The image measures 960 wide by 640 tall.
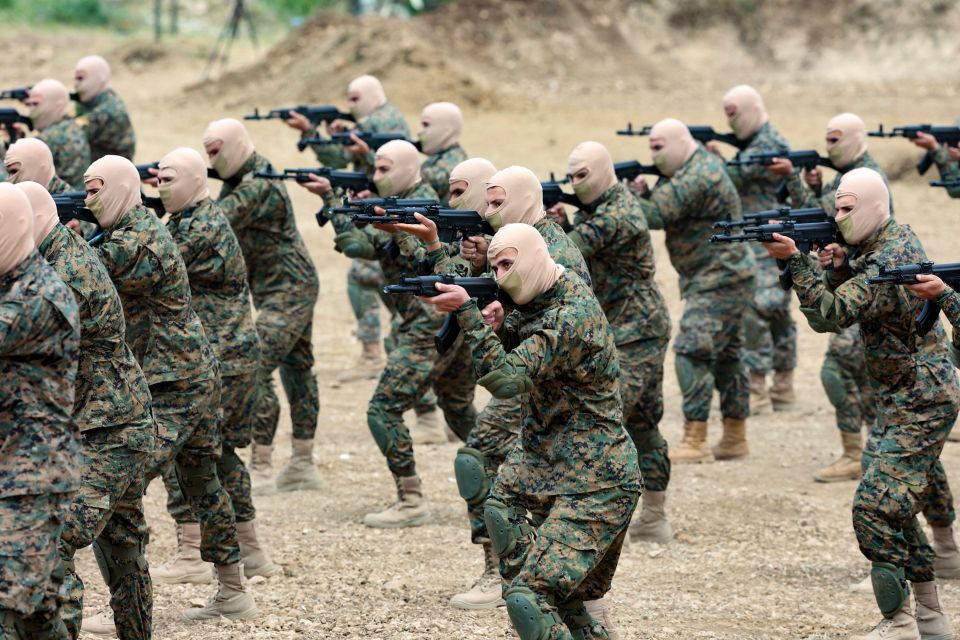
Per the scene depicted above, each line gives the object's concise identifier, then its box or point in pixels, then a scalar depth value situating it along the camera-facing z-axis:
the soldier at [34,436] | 11.37
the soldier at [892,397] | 14.96
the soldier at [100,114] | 27.97
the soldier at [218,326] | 16.83
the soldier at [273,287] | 19.84
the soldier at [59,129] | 25.78
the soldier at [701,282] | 21.45
